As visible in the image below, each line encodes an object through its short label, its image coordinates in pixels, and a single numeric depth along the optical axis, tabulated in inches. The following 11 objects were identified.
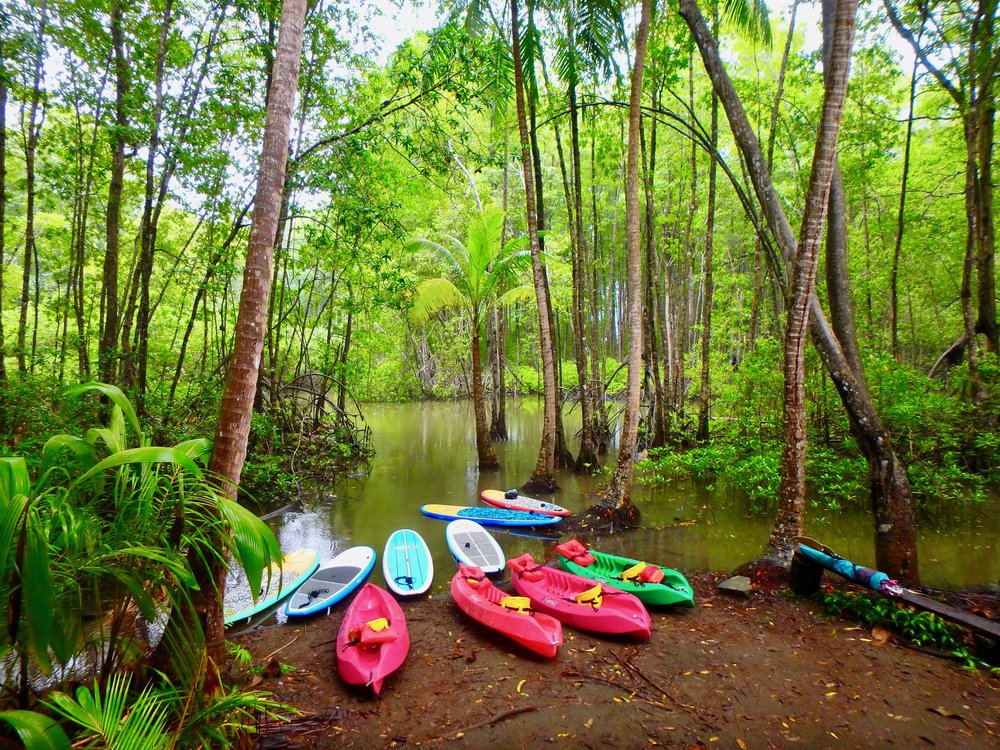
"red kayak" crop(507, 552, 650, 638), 150.3
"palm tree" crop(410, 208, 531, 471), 381.1
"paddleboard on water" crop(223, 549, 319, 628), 171.8
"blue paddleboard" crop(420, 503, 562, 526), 280.1
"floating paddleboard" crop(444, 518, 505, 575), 218.1
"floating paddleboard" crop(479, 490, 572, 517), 286.2
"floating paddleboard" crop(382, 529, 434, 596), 195.5
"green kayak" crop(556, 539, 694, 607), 169.3
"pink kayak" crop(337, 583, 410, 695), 122.3
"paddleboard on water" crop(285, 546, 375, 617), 175.2
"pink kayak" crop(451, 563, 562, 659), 137.1
